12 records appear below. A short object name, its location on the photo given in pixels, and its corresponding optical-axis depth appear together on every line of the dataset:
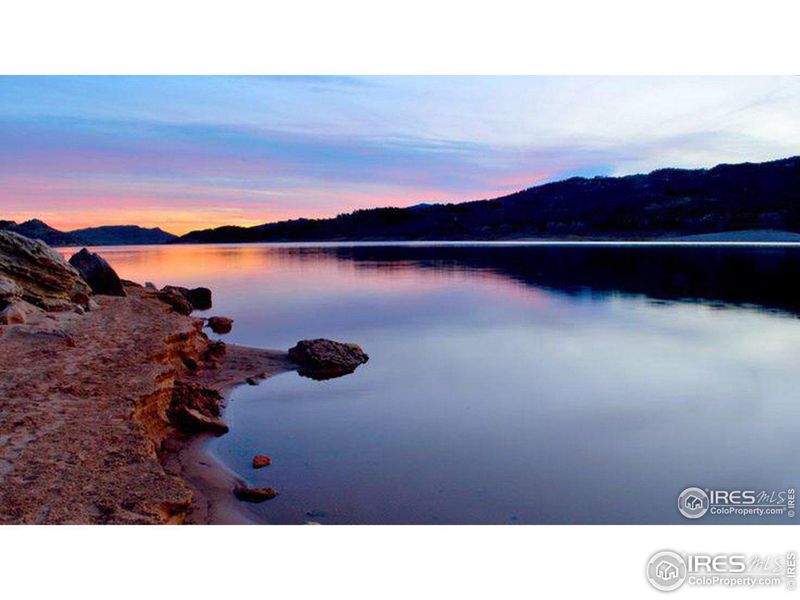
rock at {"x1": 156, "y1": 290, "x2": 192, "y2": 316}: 13.05
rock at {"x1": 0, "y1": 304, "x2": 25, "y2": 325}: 7.46
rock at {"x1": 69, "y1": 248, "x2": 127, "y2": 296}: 12.11
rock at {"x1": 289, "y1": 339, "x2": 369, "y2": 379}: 9.51
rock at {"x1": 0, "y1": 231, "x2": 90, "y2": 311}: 9.12
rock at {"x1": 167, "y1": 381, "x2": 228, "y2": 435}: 6.64
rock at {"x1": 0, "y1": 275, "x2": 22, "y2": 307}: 8.06
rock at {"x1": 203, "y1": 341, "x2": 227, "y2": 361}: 9.66
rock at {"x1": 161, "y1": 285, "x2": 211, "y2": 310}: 17.97
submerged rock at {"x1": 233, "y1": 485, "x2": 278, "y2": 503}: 5.08
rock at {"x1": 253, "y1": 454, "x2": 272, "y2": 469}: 5.86
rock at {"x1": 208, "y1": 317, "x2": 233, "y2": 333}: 14.03
